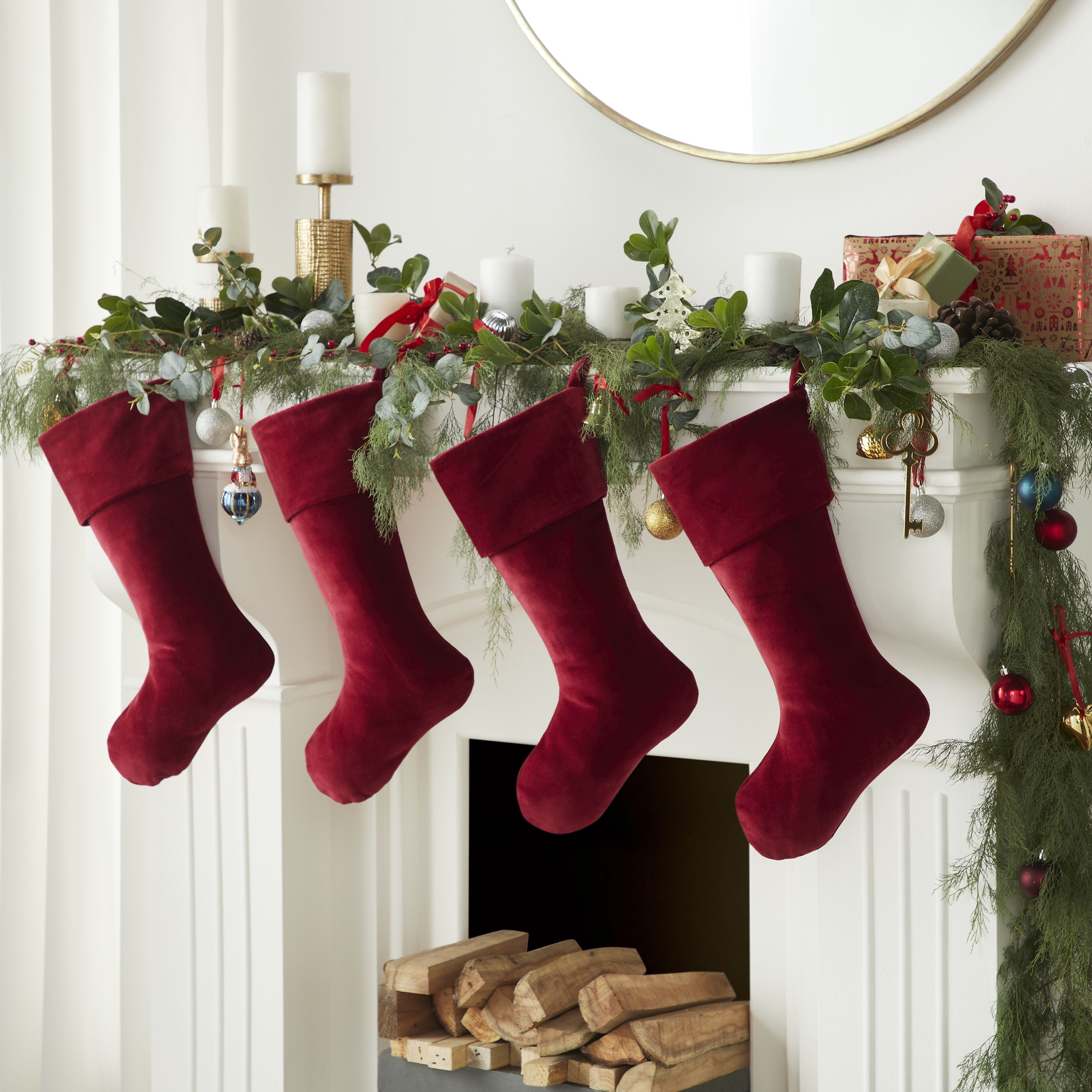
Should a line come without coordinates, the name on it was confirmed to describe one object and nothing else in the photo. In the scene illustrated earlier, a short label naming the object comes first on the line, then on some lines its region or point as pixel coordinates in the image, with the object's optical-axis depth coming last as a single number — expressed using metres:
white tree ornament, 2.99
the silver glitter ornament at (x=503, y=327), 3.11
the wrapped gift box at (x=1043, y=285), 3.00
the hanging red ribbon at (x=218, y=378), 3.27
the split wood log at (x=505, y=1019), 3.36
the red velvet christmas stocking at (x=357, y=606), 3.15
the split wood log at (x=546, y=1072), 3.33
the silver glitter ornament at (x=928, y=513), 2.92
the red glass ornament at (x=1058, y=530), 2.97
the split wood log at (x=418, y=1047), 3.44
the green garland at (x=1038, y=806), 2.96
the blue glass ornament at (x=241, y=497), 3.21
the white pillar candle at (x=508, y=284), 3.17
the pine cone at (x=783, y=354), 2.98
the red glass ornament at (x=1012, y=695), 2.97
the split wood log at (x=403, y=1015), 3.47
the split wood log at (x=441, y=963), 3.46
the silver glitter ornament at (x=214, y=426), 3.26
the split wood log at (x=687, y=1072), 3.28
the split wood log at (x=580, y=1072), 3.33
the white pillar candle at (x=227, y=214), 3.37
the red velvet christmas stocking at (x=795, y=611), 2.92
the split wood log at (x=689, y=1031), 3.29
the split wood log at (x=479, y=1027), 3.41
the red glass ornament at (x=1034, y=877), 2.98
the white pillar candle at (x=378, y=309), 3.18
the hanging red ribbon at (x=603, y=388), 3.00
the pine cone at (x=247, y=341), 3.27
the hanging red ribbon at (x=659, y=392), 2.99
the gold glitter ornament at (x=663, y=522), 3.02
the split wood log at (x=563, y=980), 3.36
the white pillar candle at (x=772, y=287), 3.02
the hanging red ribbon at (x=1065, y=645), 2.97
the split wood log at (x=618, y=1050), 3.31
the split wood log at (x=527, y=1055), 3.35
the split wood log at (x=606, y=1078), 3.31
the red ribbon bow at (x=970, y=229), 3.04
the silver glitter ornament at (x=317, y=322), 3.22
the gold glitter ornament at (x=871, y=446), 2.91
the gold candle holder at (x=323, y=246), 3.35
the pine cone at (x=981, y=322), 2.95
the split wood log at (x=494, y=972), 3.43
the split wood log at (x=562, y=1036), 3.34
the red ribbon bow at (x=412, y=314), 3.17
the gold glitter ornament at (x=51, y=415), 3.41
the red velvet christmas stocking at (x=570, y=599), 3.01
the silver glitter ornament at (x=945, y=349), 2.89
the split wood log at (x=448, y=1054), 3.41
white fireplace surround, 3.02
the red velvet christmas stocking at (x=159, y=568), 3.30
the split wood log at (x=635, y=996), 3.32
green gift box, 2.98
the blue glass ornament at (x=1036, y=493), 2.96
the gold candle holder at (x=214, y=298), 3.31
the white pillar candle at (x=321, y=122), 3.29
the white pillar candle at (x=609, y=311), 3.12
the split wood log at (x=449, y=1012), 3.46
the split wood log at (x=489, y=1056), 3.40
